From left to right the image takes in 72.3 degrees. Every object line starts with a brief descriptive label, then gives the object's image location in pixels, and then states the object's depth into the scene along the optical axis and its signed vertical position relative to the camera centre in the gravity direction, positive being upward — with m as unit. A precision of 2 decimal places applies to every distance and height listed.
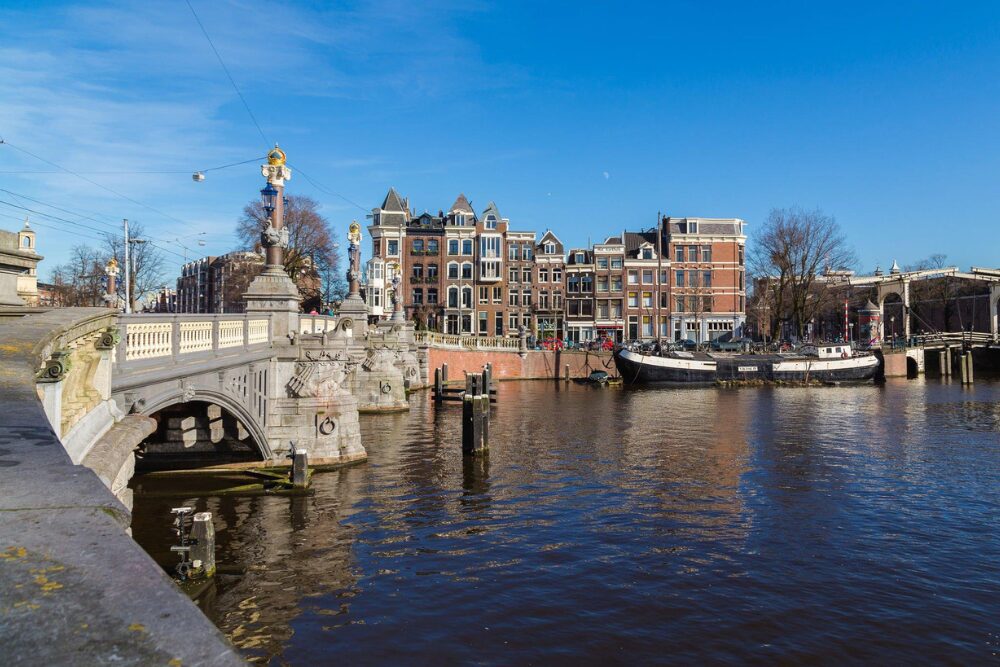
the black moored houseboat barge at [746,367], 58.06 -1.19
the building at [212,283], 64.88 +11.36
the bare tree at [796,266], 66.38 +8.55
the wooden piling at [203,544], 12.36 -3.37
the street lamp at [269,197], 19.34 +4.58
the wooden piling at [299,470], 18.66 -3.05
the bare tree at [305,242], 56.50 +9.96
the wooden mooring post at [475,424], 24.28 -2.45
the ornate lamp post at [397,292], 42.86 +4.44
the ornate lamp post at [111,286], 29.44 +3.22
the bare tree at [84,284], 61.53 +7.36
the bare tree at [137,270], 56.66 +7.82
